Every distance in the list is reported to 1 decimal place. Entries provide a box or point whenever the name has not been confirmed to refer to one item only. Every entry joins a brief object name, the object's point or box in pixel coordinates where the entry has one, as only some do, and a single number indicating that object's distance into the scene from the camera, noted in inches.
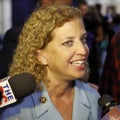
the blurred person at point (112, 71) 74.7
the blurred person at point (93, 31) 97.8
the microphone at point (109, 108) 48.6
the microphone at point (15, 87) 44.9
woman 53.4
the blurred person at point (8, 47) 71.3
